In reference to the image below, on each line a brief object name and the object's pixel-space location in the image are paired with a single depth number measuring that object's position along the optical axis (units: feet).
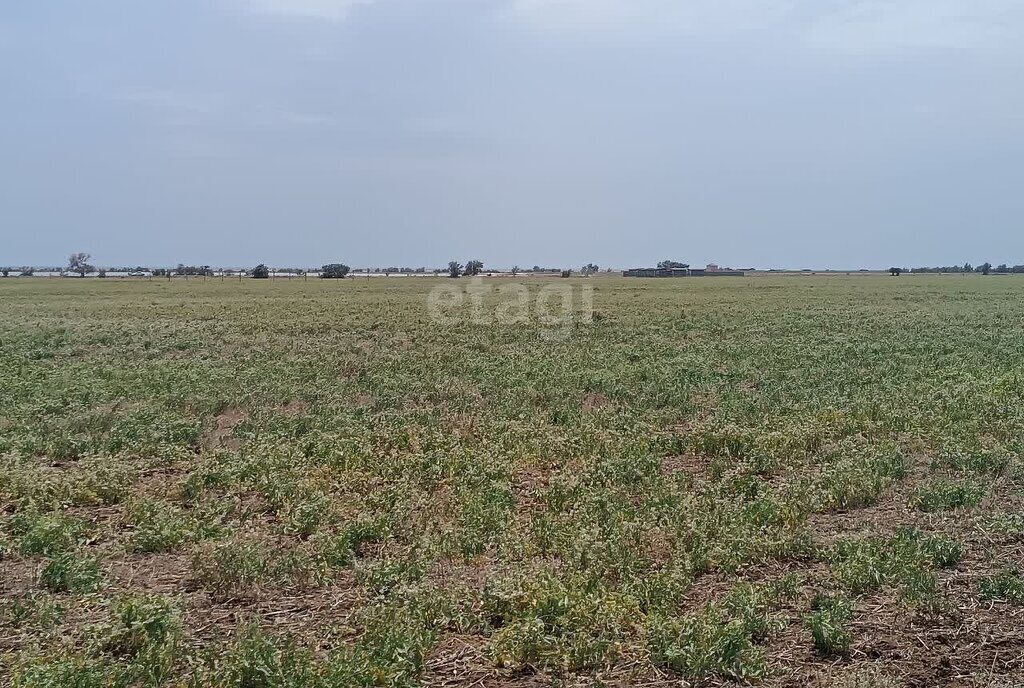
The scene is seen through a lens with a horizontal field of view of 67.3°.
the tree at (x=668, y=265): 601.21
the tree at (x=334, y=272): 514.68
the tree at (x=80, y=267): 582.35
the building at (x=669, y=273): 551.59
